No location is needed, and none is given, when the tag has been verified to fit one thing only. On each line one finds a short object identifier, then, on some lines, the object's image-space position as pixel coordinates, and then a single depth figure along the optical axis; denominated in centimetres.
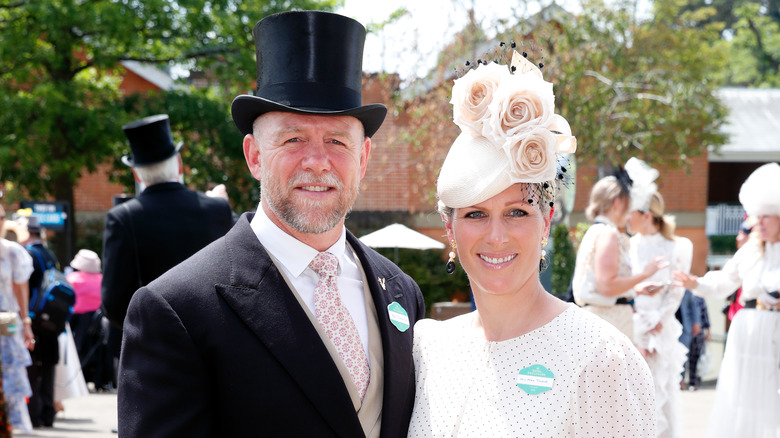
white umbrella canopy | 902
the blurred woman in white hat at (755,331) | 621
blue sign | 1322
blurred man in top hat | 460
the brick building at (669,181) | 1852
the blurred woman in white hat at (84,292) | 1028
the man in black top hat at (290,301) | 221
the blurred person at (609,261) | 589
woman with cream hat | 220
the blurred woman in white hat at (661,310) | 638
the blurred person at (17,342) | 706
